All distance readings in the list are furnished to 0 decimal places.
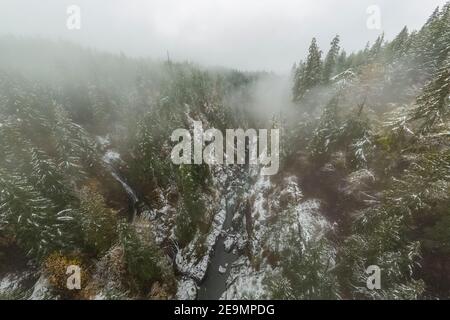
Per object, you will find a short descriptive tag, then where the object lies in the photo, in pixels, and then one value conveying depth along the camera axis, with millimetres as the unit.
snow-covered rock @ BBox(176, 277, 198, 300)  33862
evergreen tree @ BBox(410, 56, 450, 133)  26594
